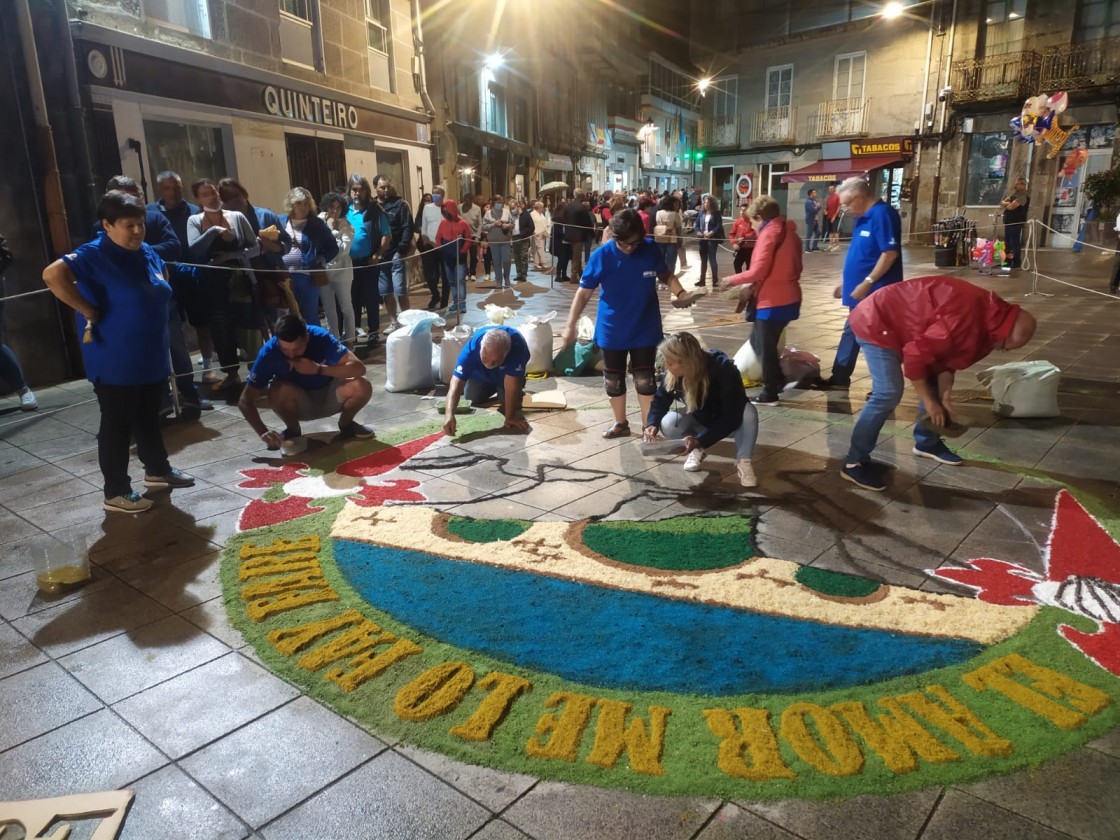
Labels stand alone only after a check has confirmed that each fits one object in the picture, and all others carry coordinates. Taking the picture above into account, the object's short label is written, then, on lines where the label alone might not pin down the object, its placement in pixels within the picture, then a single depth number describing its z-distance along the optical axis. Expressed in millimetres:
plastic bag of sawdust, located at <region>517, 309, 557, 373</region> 7844
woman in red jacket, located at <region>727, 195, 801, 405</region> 6469
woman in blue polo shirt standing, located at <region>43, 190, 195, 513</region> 4329
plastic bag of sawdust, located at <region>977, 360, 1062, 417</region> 6195
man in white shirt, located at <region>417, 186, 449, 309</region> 12305
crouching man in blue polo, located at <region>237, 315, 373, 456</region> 5547
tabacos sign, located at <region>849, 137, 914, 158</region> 27734
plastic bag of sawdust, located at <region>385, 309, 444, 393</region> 7457
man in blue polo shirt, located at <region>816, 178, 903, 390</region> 5922
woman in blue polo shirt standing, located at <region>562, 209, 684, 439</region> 5496
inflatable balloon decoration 17219
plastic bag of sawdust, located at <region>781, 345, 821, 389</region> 7410
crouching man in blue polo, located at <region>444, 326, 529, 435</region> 5926
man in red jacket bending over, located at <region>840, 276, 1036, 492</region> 4273
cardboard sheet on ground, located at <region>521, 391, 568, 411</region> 6734
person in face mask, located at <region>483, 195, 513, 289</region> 14734
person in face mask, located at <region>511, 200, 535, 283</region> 16281
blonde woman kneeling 4742
